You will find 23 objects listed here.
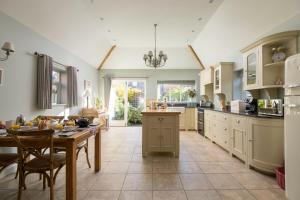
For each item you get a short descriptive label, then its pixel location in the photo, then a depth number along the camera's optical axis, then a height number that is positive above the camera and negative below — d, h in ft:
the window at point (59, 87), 14.20 +1.25
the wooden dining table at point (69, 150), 5.93 -1.67
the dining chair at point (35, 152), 5.63 -1.81
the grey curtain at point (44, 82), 11.08 +1.24
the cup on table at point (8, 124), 7.27 -0.94
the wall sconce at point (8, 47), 7.66 +2.36
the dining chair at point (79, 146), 8.72 -2.28
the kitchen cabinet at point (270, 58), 9.24 +2.52
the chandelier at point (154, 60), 14.11 +3.49
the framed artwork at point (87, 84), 19.44 +1.97
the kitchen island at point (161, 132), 11.60 -1.98
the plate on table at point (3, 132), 6.28 -1.14
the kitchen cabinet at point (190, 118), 21.87 -1.99
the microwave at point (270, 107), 9.53 -0.27
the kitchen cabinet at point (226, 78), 16.02 +2.17
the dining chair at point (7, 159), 6.54 -2.19
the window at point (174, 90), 24.31 +1.64
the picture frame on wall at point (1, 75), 8.50 +1.26
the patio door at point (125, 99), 24.52 +0.39
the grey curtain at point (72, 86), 15.14 +1.39
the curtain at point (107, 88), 23.82 +1.78
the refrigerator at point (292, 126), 5.91 -0.84
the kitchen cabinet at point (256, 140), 8.42 -2.05
